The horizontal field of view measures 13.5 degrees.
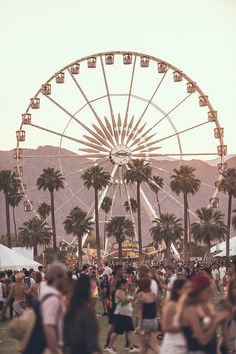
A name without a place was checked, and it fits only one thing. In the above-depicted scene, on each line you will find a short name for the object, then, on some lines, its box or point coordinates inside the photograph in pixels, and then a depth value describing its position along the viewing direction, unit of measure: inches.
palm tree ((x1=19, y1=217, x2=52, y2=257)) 5206.7
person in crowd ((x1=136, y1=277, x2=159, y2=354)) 607.7
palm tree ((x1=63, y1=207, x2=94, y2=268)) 4429.1
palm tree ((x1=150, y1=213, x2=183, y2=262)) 4889.3
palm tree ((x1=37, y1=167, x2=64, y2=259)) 3750.0
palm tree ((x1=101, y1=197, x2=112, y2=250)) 4888.5
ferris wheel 2837.1
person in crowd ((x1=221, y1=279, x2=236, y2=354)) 485.7
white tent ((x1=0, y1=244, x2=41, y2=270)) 1887.3
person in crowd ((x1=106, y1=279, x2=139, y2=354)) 729.0
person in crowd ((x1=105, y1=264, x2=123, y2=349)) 762.2
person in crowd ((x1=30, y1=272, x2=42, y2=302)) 909.8
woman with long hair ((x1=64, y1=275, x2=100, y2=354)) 378.9
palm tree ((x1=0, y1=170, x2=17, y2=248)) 4104.3
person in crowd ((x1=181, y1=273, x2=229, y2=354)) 353.7
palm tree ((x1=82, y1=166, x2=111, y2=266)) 3639.3
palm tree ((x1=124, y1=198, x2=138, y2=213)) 4783.5
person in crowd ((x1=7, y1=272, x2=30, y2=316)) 884.0
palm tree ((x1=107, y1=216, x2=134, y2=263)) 4889.3
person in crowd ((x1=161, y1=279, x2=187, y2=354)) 379.6
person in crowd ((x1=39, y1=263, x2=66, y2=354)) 380.8
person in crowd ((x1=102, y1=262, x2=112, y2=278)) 1521.9
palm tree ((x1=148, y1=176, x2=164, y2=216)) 4367.6
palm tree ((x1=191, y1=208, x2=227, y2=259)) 4618.6
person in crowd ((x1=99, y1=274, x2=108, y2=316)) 1304.1
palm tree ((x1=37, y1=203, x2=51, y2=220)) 5265.8
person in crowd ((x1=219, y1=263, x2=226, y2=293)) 1783.0
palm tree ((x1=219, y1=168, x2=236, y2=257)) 3875.5
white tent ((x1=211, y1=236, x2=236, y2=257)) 2645.2
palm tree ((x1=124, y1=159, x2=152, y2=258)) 3580.2
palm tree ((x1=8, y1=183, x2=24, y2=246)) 4223.7
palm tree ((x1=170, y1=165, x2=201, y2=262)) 3841.0
